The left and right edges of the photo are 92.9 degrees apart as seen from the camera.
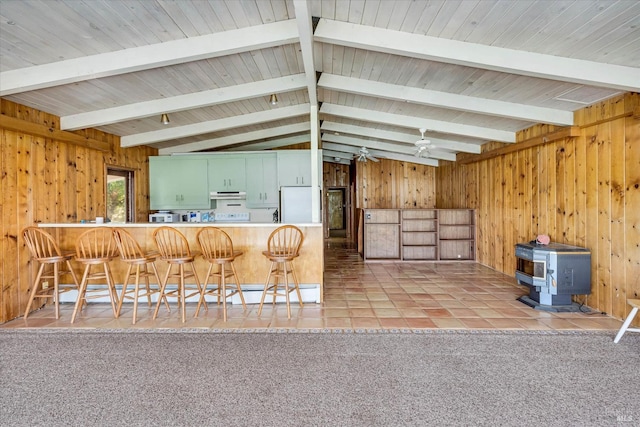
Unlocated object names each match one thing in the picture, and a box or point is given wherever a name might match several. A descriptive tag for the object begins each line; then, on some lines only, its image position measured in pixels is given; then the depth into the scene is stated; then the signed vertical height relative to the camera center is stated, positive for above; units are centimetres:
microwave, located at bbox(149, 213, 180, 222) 569 -10
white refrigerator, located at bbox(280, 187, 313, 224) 602 +15
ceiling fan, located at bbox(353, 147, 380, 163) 683 +128
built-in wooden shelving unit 627 -51
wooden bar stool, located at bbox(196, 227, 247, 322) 318 -49
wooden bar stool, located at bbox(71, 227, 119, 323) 322 -67
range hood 621 +33
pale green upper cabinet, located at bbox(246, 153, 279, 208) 633 +62
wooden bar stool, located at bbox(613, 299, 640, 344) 246 -92
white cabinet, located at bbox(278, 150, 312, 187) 634 +89
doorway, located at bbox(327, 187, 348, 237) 1222 -4
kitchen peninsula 378 -48
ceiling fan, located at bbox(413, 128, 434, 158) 482 +106
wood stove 330 -73
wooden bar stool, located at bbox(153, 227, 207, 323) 318 -51
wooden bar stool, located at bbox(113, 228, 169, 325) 322 -50
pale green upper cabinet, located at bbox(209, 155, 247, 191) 628 +77
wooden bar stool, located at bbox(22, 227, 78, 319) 323 -51
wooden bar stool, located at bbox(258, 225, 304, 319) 329 -52
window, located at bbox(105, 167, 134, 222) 499 +31
